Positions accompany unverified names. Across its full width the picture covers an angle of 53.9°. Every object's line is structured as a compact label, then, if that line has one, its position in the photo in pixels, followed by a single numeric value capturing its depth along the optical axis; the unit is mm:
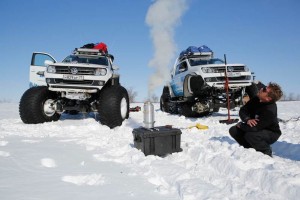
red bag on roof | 10909
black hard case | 4395
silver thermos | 4941
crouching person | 4121
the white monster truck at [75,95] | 7711
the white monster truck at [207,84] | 9734
